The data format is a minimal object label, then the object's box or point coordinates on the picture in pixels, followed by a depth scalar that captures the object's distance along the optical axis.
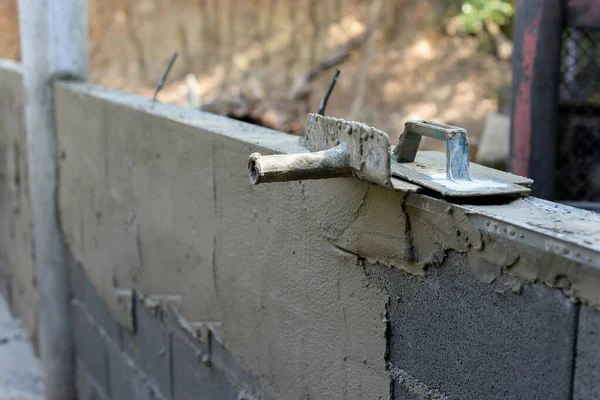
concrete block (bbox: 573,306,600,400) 1.26
